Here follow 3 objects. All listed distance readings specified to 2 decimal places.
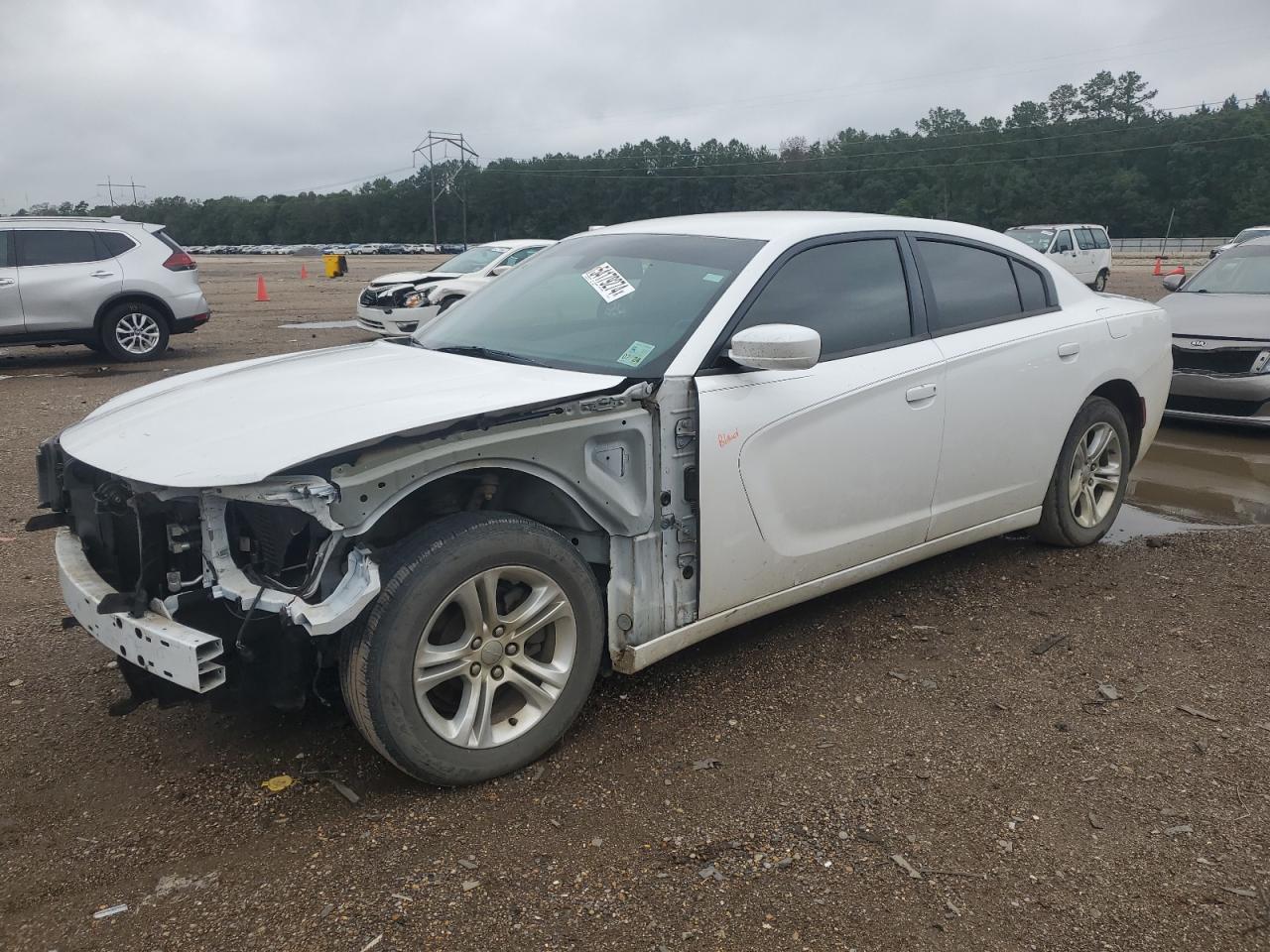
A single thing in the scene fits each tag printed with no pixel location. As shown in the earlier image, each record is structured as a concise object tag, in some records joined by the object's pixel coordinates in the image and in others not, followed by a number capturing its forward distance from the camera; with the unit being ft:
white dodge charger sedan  9.04
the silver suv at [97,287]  37.83
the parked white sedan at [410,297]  45.52
